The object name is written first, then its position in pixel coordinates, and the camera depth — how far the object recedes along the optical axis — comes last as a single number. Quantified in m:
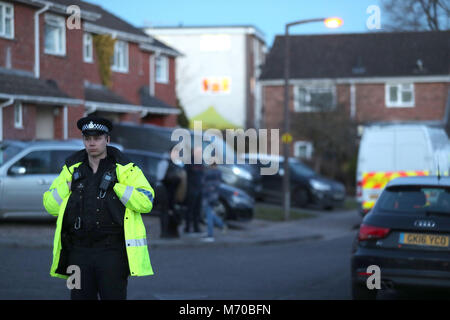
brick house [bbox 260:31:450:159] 41.84
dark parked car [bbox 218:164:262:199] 23.70
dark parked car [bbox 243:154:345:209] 27.69
